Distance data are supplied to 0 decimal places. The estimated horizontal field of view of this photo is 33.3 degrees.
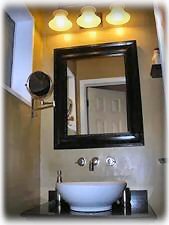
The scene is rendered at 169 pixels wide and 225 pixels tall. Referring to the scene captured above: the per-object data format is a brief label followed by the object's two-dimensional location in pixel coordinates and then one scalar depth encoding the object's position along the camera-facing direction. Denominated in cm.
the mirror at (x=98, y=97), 180
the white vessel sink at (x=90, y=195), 128
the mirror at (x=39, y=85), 166
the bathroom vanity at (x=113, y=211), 126
